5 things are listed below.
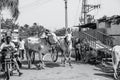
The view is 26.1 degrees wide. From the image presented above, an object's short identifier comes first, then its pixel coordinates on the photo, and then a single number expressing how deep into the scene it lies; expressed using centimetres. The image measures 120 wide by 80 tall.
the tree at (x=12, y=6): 2200
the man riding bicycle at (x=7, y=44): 1066
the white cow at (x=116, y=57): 1095
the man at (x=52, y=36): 1420
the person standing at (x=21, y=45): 1832
